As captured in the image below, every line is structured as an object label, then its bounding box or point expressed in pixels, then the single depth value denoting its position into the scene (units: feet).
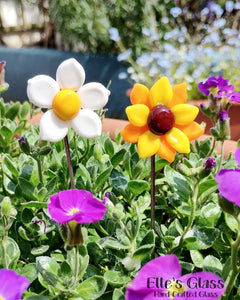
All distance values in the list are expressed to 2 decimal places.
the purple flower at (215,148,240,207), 0.29
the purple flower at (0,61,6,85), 0.61
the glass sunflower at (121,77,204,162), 0.35
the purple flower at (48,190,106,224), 0.28
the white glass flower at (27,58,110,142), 0.35
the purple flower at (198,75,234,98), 0.53
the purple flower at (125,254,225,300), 0.26
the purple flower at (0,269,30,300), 0.25
